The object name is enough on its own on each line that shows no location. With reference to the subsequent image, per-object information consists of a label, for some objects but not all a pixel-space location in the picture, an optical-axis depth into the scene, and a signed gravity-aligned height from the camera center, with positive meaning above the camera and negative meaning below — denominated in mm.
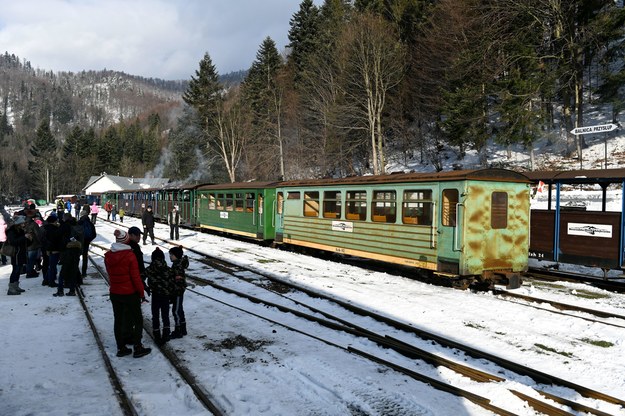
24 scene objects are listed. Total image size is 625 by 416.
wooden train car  11086 -775
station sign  13170 +1959
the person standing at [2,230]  12069 -929
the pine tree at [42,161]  93225 +6707
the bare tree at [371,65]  28859 +8214
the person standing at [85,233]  11078 -928
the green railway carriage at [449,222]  10406 -597
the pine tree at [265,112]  41531 +7826
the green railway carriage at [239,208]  18891 -579
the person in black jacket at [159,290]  6656 -1335
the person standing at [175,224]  21317 -1321
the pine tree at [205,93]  48719 +10681
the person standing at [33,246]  11086 -1243
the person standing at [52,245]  10016 -1094
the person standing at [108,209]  37550 -1178
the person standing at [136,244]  7422 -791
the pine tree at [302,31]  46969 +16653
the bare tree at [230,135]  45625 +5926
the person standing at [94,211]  27844 -1009
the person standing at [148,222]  19250 -1117
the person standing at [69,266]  9727 -1488
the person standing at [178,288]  6805 -1328
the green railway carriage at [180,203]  27016 -490
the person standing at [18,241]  10000 -1075
